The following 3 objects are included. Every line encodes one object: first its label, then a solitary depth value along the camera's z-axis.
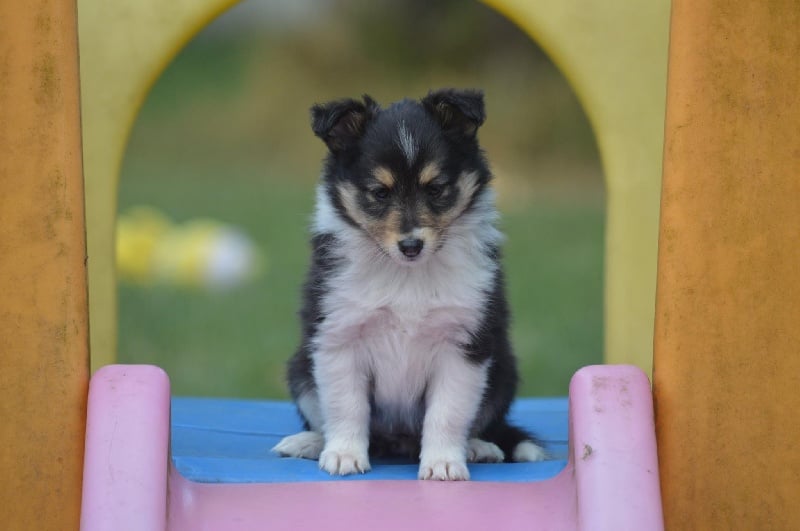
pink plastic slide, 5.43
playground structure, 5.58
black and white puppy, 6.79
